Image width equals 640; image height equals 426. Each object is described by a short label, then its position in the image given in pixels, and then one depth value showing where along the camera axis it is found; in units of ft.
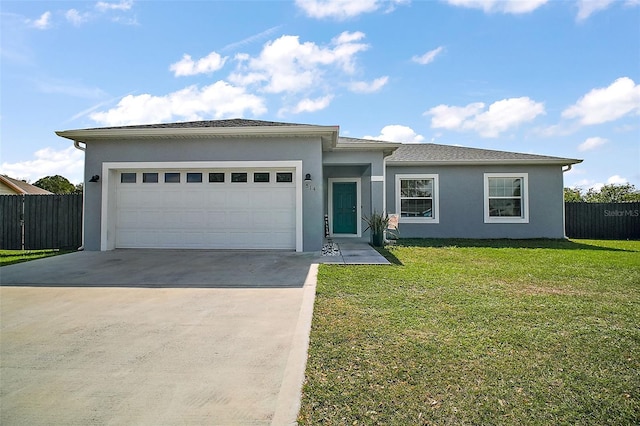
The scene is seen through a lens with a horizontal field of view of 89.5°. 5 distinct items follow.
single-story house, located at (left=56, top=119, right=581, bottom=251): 28.78
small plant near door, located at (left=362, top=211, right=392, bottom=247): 33.70
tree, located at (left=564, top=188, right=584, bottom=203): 71.77
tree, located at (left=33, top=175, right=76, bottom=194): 102.12
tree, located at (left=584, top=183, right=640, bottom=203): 70.12
